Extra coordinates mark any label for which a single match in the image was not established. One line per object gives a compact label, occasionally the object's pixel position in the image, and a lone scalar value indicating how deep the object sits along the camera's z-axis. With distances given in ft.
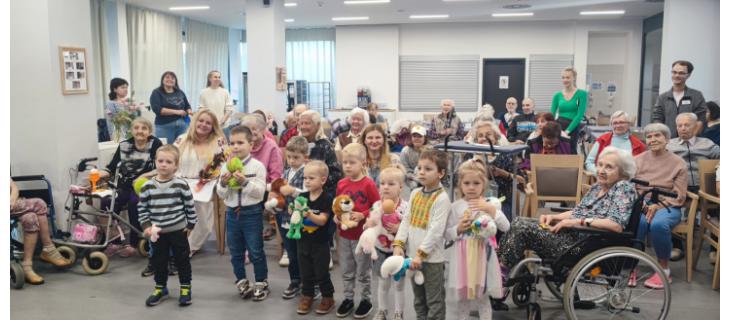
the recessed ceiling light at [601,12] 36.42
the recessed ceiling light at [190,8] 34.22
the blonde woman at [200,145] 14.94
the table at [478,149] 11.48
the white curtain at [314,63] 45.68
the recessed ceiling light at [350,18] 39.06
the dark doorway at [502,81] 42.39
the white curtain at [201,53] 40.55
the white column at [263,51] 29.45
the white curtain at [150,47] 34.65
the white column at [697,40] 25.02
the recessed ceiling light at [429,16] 37.96
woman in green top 20.59
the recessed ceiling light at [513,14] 37.24
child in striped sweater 11.78
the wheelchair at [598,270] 9.91
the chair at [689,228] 13.25
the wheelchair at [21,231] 13.29
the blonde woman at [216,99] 24.26
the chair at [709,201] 13.26
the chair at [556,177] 15.11
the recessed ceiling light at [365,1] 31.37
